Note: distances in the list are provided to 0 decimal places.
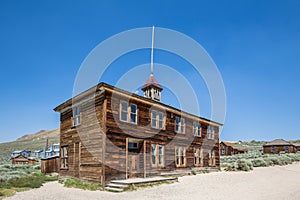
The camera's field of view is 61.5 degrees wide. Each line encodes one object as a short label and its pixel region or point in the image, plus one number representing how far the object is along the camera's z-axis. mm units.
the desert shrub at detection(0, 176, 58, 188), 16297
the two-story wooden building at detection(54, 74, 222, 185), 16203
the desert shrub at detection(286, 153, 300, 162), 42100
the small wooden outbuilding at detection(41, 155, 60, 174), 24356
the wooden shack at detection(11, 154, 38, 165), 55016
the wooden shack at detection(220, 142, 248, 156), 70688
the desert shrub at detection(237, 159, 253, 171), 27922
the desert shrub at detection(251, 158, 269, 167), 34188
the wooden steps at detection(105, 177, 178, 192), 14367
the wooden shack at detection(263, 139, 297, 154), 62125
